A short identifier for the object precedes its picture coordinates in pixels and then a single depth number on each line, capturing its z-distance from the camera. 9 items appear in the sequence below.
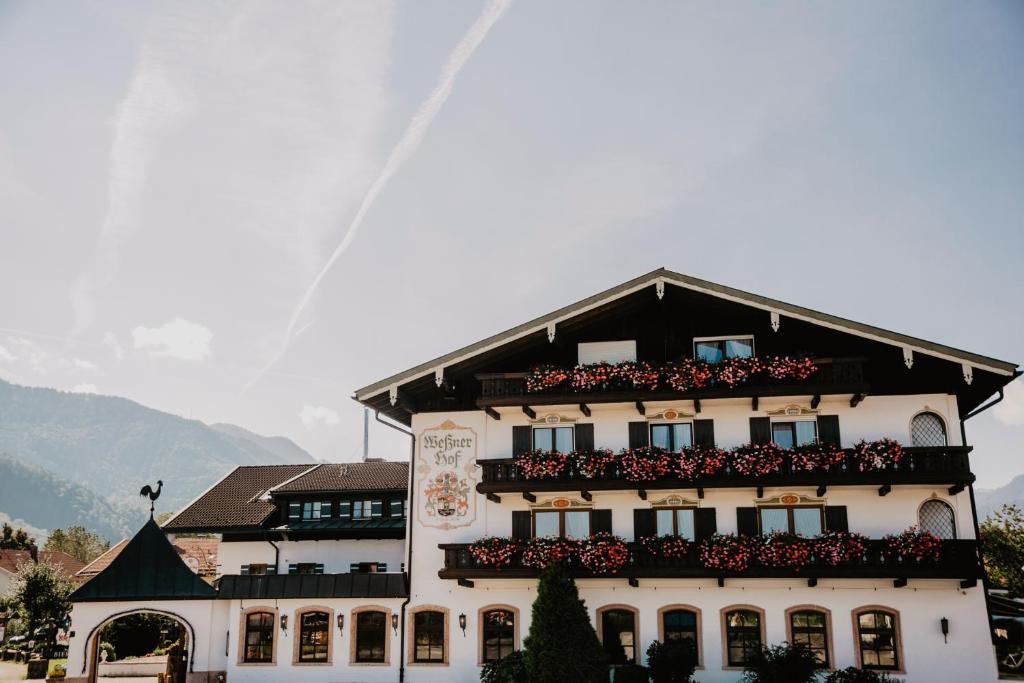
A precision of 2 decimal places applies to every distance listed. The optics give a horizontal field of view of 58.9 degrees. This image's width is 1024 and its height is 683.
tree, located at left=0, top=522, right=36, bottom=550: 88.31
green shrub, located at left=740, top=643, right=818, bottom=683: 23.97
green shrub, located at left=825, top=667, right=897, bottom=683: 23.92
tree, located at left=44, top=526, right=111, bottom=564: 99.44
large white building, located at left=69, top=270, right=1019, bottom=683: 25.62
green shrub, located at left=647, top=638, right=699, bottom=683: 25.25
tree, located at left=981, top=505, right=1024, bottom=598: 46.56
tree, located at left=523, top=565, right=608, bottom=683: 24.20
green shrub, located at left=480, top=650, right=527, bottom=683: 25.23
